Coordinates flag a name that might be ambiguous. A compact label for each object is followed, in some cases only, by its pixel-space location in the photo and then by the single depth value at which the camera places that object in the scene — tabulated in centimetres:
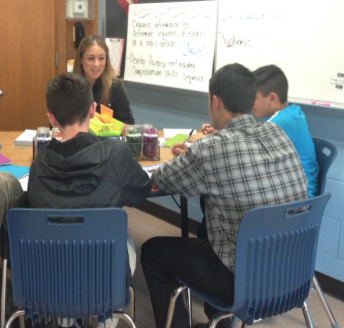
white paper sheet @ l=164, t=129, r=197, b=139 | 262
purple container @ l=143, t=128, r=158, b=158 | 208
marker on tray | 236
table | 205
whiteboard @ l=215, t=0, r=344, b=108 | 234
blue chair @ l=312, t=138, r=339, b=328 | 201
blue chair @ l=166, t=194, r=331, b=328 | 138
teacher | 294
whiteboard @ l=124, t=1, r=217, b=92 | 298
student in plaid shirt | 150
